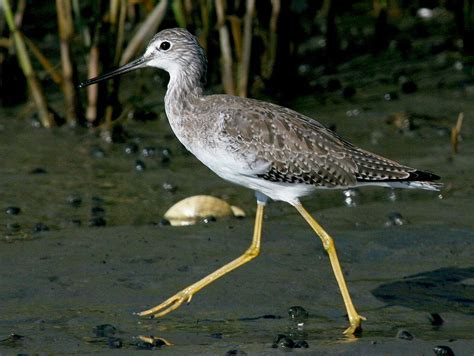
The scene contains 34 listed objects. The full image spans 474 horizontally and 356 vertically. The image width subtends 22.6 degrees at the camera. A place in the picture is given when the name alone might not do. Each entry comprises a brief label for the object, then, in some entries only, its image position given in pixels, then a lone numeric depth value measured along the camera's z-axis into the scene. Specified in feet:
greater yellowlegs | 27.63
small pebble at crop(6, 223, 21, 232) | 33.99
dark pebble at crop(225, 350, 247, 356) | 23.75
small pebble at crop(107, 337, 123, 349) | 24.58
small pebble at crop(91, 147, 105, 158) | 41.16
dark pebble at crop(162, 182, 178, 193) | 38.04
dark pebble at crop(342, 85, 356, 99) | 47.57
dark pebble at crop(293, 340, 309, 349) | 24.14
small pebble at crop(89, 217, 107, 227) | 34.40
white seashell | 34.83
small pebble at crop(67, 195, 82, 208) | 36.49
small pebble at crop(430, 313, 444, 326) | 26.37
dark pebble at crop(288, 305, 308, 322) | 26.63
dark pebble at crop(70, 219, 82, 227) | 34.59
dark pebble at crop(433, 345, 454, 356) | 23.38
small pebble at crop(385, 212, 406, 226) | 33.63
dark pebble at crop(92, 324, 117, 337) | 25.45
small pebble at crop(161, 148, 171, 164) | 40.88
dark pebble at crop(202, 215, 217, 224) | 34.17
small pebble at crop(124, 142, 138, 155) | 41.63
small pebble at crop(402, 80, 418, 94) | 47.52
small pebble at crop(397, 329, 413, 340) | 24.61
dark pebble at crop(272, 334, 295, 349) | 24.11
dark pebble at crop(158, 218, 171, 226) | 34.12
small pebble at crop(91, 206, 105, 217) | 35.60
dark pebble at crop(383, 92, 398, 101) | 47.01
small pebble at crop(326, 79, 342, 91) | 48.26
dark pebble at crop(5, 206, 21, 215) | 35.40
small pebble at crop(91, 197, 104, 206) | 36.70
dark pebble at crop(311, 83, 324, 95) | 48.13
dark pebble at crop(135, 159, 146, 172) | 39.99
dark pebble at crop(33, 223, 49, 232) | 33.68
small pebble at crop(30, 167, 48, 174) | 39.40
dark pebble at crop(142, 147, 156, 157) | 41.39
